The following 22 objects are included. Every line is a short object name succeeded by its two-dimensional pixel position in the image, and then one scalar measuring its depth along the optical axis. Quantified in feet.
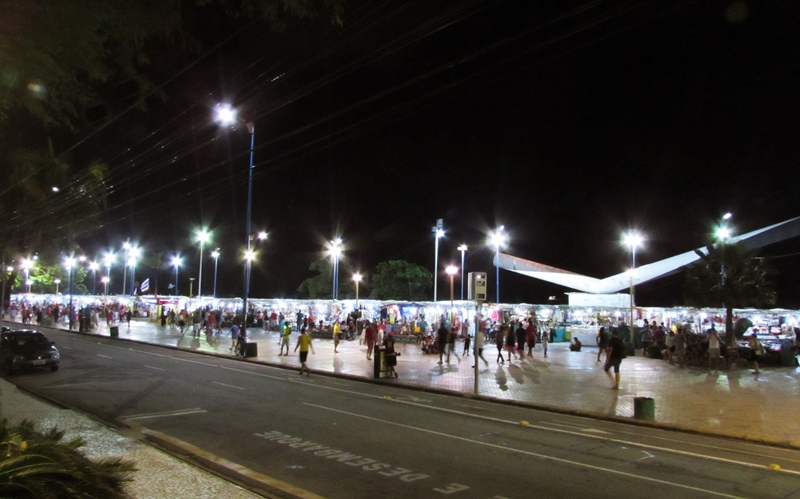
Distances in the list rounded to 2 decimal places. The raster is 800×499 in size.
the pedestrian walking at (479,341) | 54.84
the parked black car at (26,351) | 58.08
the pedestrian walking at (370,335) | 79.10
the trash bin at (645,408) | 38.60
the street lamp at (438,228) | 135.74
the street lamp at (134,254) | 208.39
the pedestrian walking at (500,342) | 73.41
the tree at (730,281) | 75.20
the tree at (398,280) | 212.43
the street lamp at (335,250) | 158.30
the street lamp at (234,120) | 54.06
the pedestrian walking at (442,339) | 73.51
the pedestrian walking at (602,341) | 76.66
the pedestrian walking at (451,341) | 75.82
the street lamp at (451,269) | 134.64
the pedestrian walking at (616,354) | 52.70
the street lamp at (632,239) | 106.37
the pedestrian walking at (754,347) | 71.20
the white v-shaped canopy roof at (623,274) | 113.50
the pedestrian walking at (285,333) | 80.79
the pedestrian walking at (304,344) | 62.37
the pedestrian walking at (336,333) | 86.64
